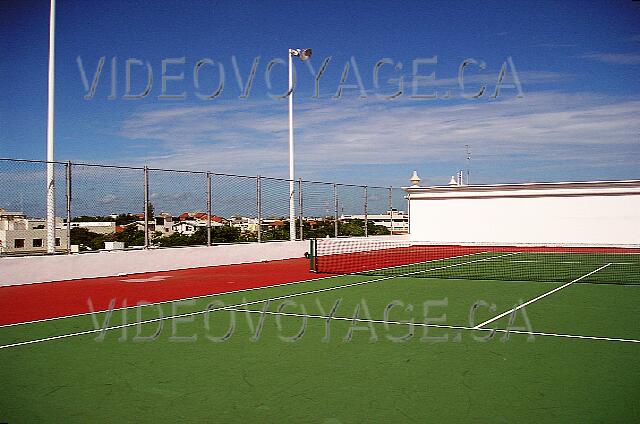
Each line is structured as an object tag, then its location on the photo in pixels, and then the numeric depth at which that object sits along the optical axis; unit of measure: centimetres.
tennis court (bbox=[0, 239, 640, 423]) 518
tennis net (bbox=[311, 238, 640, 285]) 1691
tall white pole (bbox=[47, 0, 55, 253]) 1501
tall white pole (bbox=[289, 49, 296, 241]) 2338
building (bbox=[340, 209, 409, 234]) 2957
